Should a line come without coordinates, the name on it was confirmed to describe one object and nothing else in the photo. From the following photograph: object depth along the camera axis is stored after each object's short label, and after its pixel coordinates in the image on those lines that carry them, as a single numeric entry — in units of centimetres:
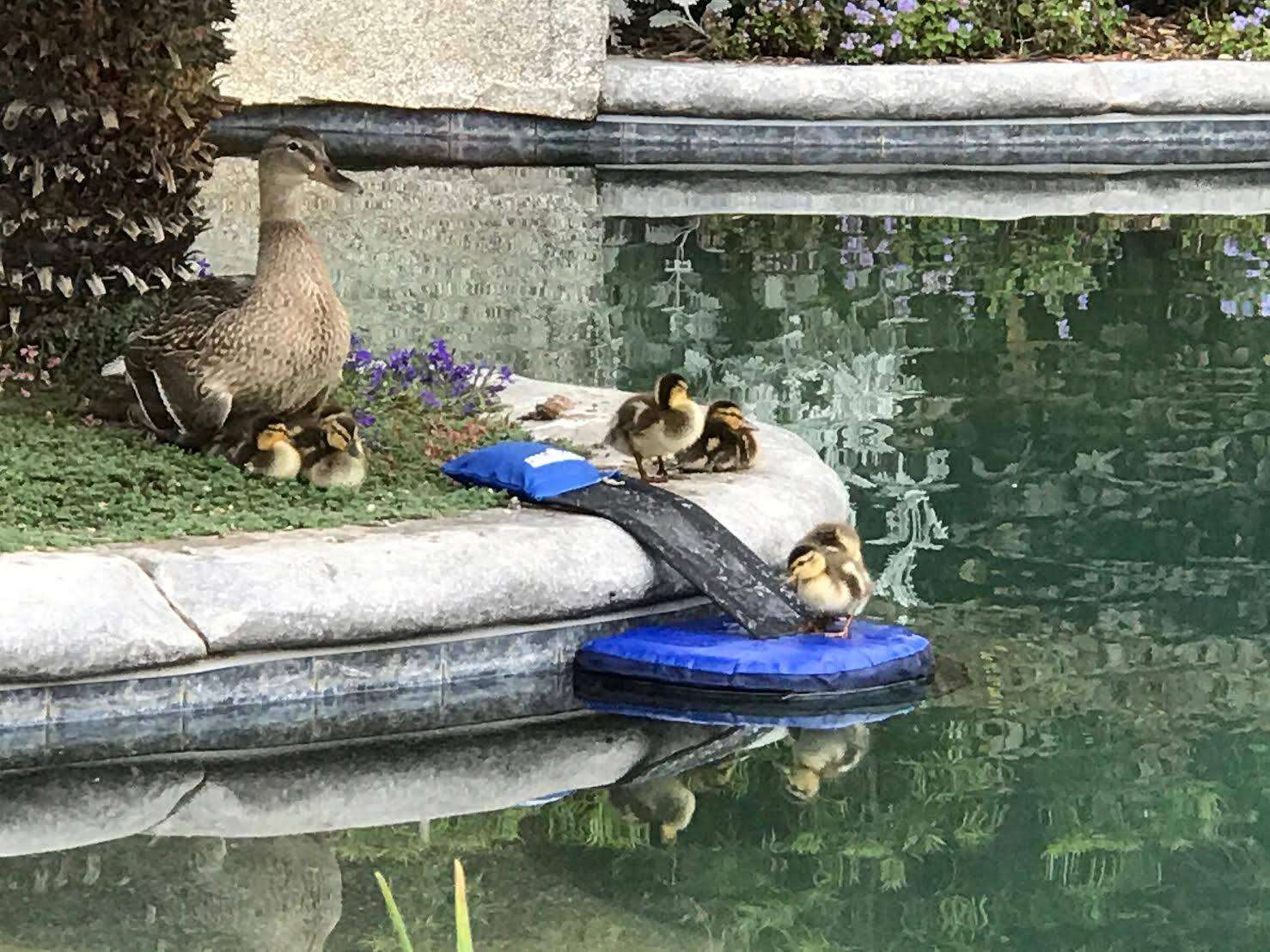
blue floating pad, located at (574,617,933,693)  725
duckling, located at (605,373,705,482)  802
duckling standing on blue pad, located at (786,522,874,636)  736
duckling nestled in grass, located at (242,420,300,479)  782
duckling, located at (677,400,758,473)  831
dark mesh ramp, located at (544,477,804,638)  739
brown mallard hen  800
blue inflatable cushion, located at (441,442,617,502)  774
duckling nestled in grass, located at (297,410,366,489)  781
